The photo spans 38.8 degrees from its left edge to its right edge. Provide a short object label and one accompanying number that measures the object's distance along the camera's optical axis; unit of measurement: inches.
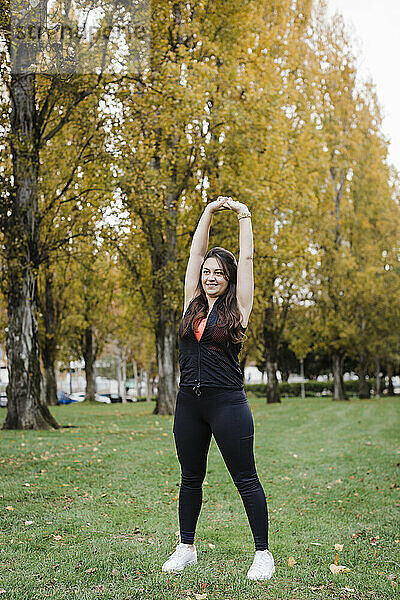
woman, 144.2
